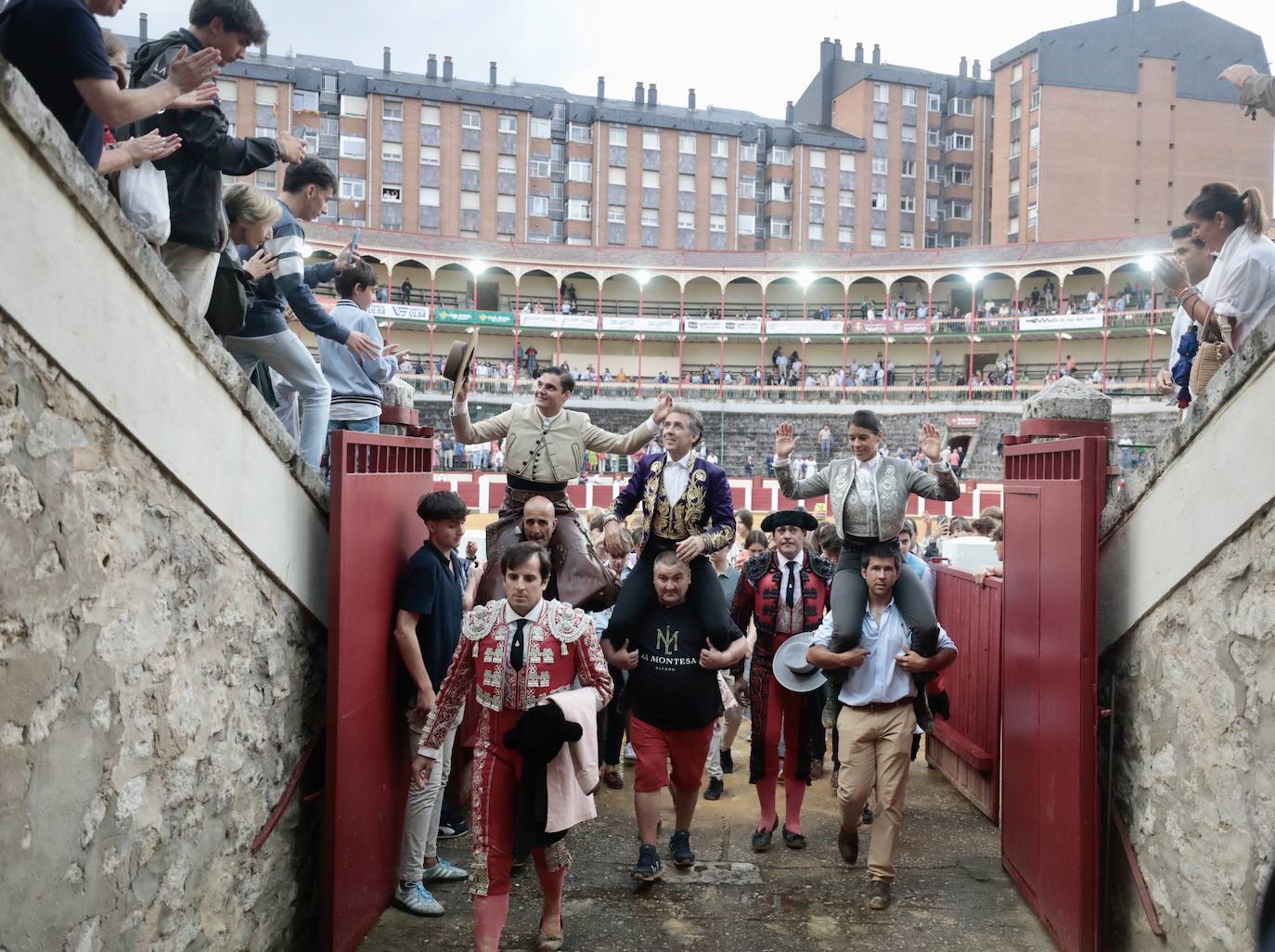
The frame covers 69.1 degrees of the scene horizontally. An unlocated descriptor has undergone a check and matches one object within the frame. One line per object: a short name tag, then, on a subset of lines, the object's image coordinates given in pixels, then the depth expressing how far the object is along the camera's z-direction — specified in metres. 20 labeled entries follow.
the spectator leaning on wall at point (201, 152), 3.17
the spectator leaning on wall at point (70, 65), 2.46
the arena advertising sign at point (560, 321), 37.81
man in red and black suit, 4.73
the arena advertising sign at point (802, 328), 38.50
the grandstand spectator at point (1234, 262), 3.36
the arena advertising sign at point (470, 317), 36.59
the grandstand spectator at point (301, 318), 3.96
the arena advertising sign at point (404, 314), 35.25
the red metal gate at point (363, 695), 3.47
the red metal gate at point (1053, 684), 3.44
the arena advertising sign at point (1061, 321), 34.50
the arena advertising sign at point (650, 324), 38.81
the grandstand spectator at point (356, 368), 4.80
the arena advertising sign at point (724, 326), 38.41
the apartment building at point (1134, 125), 44.47
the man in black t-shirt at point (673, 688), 4.26
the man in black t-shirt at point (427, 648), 3.93
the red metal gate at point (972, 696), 5.26
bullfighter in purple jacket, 4.36
